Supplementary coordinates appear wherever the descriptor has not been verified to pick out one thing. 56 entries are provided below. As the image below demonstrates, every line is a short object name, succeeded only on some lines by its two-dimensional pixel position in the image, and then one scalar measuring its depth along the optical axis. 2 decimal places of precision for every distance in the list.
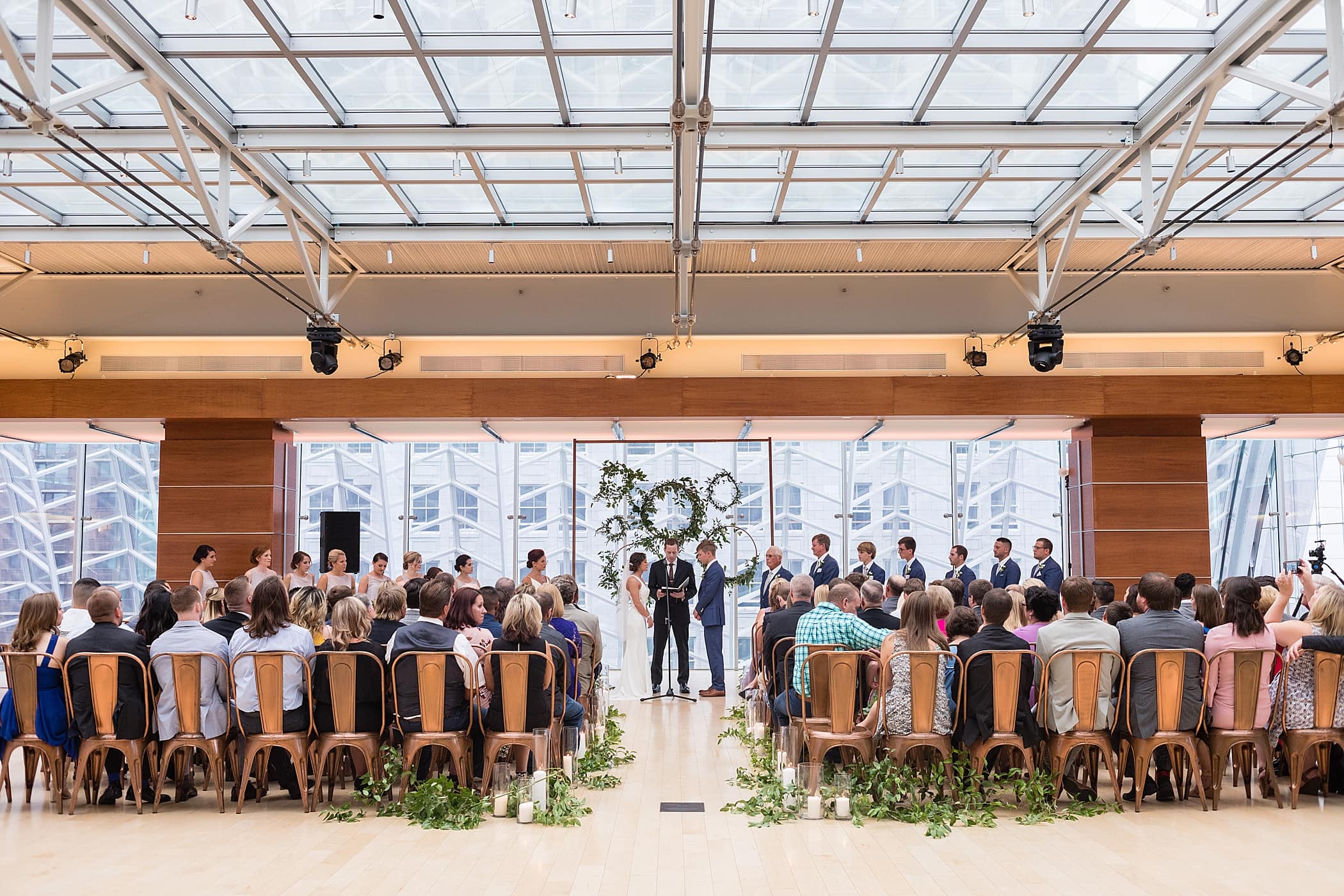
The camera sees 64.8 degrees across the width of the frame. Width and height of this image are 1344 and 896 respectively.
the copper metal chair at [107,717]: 5.73
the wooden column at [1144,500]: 12.38
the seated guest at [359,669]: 5.87
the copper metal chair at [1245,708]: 5.83
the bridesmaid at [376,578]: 11.38
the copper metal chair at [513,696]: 5.92
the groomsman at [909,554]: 11.18
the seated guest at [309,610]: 6.77
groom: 11.09
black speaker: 12.80
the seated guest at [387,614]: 6.28
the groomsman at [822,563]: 11.14
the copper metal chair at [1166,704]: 5.76
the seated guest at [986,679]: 5.73
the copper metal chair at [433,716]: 5.80
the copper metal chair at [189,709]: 5.76
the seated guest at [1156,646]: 5.79
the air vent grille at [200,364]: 12.36
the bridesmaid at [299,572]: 11.01
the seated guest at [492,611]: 6.97
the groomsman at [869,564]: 11.23
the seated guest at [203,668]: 5.82
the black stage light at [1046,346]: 10.45
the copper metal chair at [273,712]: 5.74
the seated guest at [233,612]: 6.41
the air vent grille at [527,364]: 12.40
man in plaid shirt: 6.31
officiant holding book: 11.24
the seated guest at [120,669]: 5.77
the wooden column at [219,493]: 12.55
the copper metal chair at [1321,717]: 5.82
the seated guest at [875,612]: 7.35
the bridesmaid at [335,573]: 11.49
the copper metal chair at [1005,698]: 5.70
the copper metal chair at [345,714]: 5.80
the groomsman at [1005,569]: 11.09
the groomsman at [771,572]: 11.00
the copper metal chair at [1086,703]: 5.74
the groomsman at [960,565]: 11.52
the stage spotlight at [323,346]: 10.43
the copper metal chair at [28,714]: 5.80
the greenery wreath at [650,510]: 12.14
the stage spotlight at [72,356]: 12.07
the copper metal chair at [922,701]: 5.74
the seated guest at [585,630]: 8.01
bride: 11.38
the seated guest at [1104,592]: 8.63
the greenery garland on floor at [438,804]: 5.67
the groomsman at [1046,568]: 10.81
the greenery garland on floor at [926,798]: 5.68
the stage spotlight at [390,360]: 12.19
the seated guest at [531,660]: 5.98
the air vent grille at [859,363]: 12.33
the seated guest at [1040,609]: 6.29
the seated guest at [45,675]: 5.84
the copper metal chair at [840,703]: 5.92
